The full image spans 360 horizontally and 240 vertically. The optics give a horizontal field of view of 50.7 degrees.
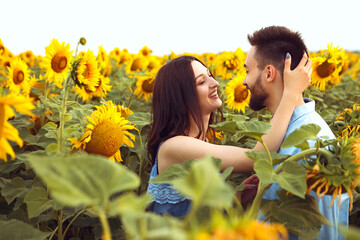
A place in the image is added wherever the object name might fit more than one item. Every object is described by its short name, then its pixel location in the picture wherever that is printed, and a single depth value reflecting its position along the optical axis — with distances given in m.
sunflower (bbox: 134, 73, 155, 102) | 3.54
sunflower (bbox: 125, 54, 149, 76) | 4.93
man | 1.86
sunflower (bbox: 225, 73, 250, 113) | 3.15
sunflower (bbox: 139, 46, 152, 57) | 6.18
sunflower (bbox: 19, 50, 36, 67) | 7.22
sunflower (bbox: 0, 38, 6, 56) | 3.96
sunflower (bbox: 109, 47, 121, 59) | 6.64
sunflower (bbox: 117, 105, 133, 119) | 2.27
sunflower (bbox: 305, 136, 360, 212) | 1.01
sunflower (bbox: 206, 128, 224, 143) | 2.35
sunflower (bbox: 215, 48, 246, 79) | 4.47
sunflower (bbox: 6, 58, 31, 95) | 3.02
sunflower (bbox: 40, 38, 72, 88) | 2.43
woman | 1.67
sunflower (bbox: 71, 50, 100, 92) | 1.81
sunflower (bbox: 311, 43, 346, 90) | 2.87
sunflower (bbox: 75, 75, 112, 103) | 2.92
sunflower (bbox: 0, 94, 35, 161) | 0.76
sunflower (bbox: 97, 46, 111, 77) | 4.33
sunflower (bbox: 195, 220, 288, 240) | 0.42
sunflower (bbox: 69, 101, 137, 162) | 1.78
